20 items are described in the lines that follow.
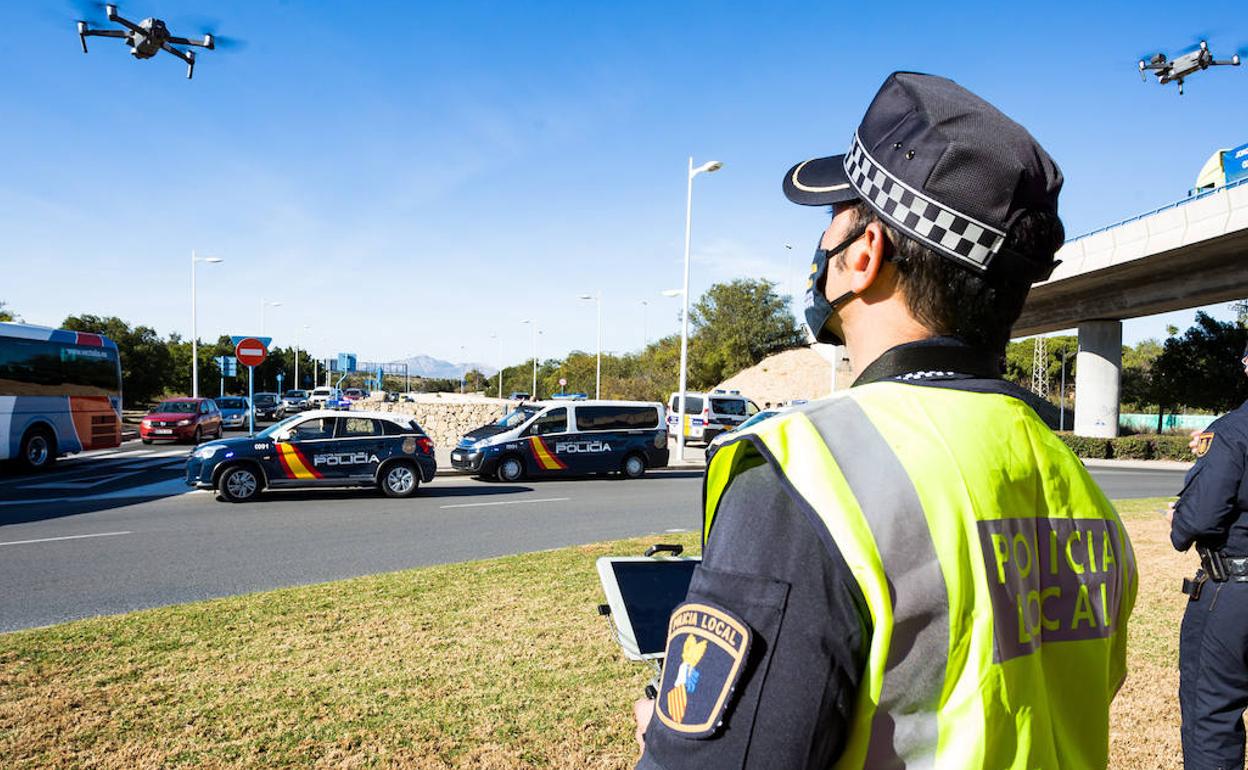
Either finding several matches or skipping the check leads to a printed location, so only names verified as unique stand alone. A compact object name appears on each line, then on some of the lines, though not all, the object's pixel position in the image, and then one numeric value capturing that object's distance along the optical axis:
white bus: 16.67
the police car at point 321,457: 12.95
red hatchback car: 25.48
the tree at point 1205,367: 34.31
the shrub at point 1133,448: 30.19
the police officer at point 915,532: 0.93
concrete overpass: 22.56
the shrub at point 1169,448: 29.96
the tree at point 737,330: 62.22
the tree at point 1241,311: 48.36
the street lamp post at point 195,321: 35.01
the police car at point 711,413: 26.91
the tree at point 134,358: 42.84
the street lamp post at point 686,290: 21.73
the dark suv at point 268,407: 41.12
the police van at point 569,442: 16.97
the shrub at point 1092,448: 29.94
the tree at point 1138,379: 42.76
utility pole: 62.72
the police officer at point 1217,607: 3.06
